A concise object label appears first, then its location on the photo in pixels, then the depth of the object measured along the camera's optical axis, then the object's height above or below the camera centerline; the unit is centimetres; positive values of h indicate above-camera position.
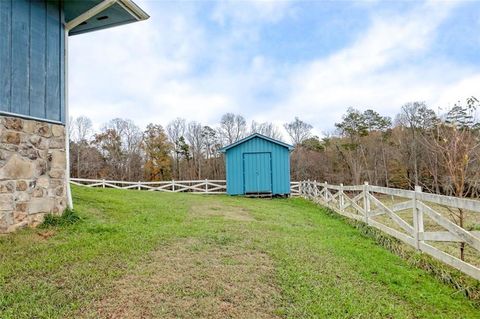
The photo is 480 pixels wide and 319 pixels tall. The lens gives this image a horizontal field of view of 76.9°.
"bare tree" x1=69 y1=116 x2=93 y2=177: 2828 +378
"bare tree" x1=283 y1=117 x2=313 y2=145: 3438 +444
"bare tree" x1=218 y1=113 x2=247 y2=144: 3306 +471
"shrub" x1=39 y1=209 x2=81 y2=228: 486 -77
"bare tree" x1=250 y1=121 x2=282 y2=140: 3406 +454
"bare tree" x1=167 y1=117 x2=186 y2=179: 3086 +371
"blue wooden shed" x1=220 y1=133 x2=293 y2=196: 1499 +14
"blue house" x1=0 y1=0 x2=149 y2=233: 439 +116
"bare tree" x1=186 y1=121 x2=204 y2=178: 3091 +311
